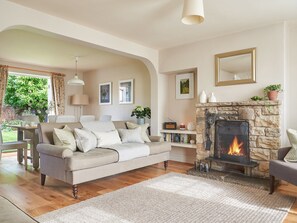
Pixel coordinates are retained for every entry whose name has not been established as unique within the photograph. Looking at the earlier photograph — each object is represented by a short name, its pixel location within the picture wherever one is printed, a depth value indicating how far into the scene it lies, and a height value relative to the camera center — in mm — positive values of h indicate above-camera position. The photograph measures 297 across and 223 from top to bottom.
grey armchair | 2453 -707
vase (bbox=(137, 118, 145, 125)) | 5109 -263
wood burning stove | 3594 -533
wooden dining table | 4180 -583
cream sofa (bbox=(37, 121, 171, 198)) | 2750 -701
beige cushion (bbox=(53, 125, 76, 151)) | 3131 -413
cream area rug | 2225 -1091
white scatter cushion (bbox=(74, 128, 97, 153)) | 3184 -440
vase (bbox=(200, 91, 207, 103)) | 4094 +220
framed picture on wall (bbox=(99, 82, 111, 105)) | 6473 +485
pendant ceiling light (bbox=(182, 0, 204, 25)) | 2248 +1029
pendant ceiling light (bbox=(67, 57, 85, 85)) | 5239 +661
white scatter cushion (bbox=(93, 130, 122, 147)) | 3526 -469
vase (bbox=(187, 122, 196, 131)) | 4445 -334
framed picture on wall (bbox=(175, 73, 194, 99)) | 4652 +508
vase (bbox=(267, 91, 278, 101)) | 3299 +211
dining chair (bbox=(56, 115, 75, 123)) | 4529 -187
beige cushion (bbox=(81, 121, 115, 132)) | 3701 -281
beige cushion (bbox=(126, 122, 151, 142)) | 4177 -359
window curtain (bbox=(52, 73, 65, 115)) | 6566 +526
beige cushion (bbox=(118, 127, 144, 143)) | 3959 -459
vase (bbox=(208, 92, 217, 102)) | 3982 +204
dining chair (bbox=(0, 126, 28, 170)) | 4117 -680
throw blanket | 3311 -632
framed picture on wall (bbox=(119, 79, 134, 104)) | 5898 +495
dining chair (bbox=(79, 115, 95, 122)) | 5030 -191
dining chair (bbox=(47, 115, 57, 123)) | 4807 -185
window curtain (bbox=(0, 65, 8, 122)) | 5562 +731
